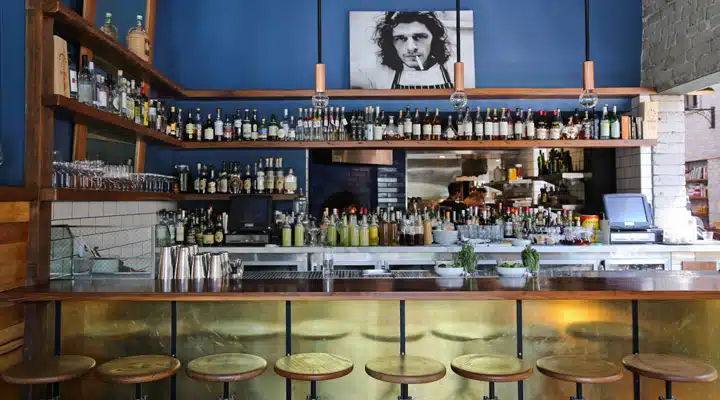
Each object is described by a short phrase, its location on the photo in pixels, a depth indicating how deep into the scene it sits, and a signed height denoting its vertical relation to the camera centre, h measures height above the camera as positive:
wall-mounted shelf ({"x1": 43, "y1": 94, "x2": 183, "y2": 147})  3.07 +0.65
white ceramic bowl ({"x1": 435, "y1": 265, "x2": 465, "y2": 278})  3.45 -0.37
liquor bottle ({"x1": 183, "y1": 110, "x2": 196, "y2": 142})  5.45 +0.84
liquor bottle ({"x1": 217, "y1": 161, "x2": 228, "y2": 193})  5.49 +0.32
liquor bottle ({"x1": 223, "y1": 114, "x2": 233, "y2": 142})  5.46 +0.84
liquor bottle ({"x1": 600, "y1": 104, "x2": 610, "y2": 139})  5.47 +0.87
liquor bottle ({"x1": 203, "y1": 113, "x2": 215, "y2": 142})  5.45 +0.82
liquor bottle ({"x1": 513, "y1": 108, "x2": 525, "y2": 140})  5.46 +0.86
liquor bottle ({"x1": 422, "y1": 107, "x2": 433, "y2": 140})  5.46 +0.85
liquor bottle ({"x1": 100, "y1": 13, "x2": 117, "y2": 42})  3.81 +1.34
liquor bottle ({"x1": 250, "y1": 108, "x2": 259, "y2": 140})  5.44 +0.88
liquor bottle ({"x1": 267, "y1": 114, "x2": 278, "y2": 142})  5.47 +0.85
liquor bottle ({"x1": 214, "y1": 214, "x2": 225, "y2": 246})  5.37 -0.21
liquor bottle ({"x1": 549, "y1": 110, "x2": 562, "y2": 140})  5.45 +0.89
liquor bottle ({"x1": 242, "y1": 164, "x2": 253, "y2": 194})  5.50 +0.32
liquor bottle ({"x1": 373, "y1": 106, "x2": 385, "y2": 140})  5.42 +0.85
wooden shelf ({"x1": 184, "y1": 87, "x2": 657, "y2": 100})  5.44 +1.23
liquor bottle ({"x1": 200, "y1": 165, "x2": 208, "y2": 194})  5.52 +0.33
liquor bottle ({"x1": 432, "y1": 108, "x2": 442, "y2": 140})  5.45 +0.86
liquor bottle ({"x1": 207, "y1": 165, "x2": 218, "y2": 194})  5.49 +0.31
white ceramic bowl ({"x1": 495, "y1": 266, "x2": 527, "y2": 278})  3.35 -0.36
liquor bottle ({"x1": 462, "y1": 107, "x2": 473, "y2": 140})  5.42 +0.87
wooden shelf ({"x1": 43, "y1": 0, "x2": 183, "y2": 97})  3.13 +1.17
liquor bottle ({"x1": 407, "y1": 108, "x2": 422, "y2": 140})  5.47 +0.86
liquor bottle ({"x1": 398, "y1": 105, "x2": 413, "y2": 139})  5.46 +0.87
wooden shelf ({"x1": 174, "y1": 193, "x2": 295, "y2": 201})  5.37 +0.19
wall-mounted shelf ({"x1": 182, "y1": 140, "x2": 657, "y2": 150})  5.38 +0.70
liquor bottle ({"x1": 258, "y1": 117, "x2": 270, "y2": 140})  5.45 +0.82
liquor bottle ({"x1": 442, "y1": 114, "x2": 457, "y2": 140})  5.43 +0.82
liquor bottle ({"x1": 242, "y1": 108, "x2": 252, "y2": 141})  5.45 +0.85
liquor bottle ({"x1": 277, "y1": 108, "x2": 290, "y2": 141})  5.47 +0.85
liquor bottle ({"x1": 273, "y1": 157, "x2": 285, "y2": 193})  5.54 +0.36
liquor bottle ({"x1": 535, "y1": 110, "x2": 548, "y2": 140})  5.46 +0.85
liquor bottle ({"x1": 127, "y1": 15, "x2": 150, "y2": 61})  4.35 +1.41
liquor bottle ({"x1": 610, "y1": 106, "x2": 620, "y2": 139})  5.46 +0.87
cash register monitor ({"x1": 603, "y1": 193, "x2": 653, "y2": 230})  5.20 +0.03
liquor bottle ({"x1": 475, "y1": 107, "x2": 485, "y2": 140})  5.49 +0.86
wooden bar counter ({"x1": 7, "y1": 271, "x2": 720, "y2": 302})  2.79 -0.40
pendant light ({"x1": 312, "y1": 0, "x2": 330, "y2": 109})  3.10 +0.73
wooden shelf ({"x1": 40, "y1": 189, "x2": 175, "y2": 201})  3.07 +0.13
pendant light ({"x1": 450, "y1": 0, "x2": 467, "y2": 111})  3.21 +0.74
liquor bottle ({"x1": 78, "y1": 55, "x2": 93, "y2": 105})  3.48 +0.83
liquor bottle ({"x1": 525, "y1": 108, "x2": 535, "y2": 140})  5.45 +0.86
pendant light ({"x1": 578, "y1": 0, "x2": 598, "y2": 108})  3.11 +0.75
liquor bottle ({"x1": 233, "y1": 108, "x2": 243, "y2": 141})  5.50 +0.87
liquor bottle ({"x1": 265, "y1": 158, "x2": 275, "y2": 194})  5.50 +0.35
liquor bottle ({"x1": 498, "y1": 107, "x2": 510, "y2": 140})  5.42 +0.85
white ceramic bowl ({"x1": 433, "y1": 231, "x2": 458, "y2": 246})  5.29 -0.22
